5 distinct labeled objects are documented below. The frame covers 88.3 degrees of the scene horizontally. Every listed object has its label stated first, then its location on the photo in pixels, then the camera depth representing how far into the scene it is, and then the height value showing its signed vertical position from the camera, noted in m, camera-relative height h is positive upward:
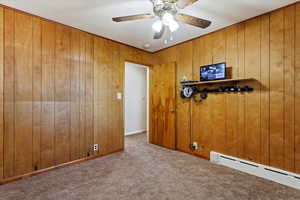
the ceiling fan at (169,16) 1.74 +0.99
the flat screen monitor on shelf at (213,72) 2.73 +0.51
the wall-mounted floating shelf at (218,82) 2.53 +0.32
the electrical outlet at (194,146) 3.26 -0.98
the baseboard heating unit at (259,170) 2.10 -1.09
